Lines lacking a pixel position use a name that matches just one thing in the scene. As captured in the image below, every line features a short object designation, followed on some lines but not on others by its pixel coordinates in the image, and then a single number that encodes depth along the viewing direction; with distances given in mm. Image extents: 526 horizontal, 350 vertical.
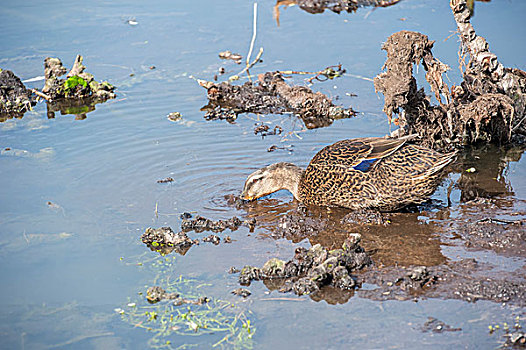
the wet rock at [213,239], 13195
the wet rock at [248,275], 11524
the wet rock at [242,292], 11117
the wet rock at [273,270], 11602
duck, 13641
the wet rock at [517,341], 9398
